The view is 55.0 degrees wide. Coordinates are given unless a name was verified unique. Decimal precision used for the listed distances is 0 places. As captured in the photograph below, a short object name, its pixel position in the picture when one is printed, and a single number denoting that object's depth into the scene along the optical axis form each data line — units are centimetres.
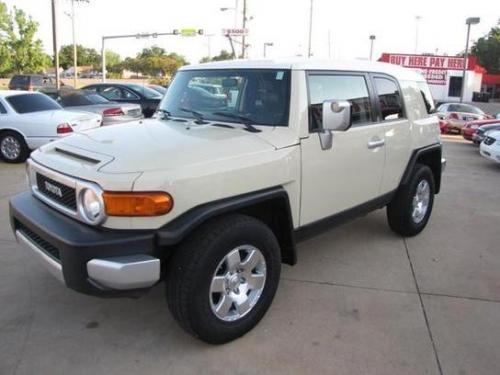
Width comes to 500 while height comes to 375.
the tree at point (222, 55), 6844
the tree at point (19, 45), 3722
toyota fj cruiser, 272
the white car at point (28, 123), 913
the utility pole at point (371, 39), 3808
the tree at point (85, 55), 8956
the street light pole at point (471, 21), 2347
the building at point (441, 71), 3691
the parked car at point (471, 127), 1539
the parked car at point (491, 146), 1055
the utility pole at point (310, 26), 4250
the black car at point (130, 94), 1370
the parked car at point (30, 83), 2225
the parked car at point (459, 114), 1875
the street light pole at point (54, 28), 1891
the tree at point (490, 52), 6156
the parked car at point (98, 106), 1086
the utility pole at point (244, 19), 3199
